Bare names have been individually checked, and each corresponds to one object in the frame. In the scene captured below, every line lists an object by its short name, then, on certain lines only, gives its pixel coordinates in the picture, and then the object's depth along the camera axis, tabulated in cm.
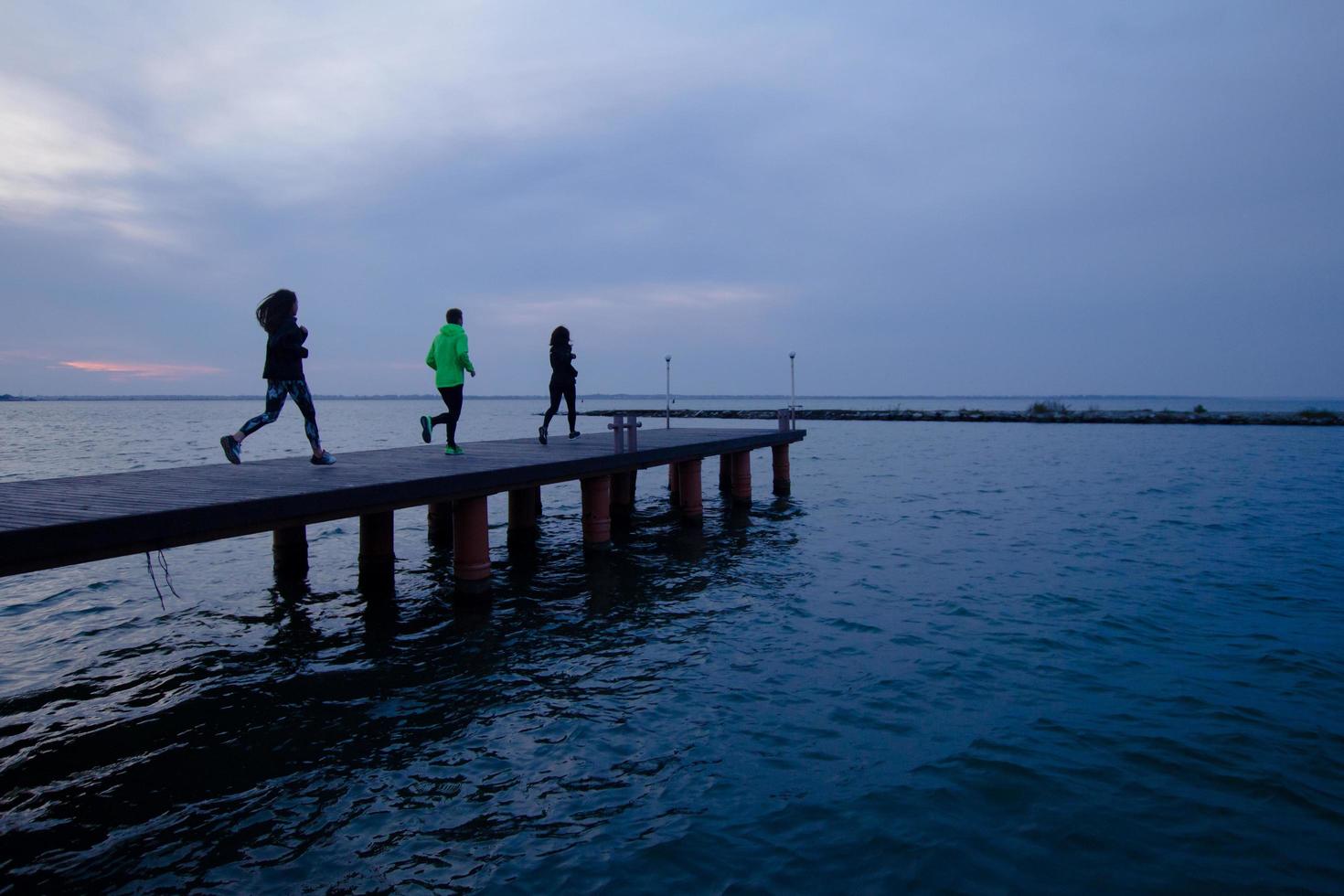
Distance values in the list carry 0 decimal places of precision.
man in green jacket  1107
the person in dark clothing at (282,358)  930
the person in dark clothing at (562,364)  1382
